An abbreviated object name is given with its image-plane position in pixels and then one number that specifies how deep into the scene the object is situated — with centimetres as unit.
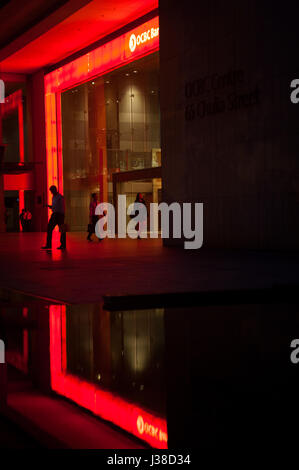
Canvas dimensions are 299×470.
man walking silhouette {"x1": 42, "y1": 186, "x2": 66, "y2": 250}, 2188
